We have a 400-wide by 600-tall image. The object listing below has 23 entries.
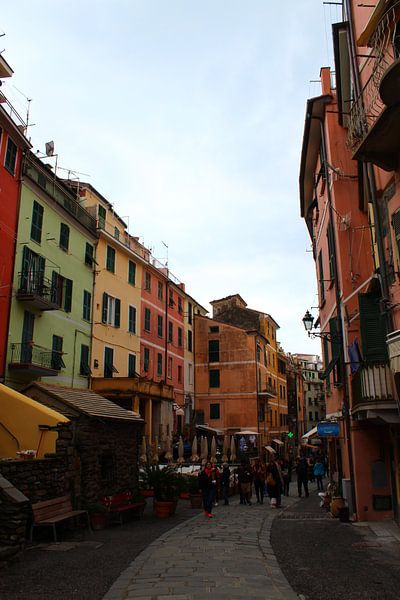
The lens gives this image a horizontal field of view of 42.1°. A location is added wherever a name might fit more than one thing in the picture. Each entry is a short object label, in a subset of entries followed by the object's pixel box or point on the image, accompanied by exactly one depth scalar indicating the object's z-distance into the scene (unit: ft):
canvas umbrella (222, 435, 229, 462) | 86.49
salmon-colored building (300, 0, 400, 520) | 32.53
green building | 68.49
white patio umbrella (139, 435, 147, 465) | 75.51
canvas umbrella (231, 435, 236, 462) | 91.41
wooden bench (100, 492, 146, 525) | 45.75
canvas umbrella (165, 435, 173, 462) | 81.89
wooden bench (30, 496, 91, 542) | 36.45
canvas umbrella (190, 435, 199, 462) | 87.04
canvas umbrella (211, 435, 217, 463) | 86.10
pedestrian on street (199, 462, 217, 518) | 50.83
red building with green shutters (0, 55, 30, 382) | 64.75
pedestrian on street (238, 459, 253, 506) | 65.05
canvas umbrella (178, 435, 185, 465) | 83.35
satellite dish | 90.84
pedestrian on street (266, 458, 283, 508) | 59.25
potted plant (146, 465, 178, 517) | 50.57
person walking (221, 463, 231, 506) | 64.90
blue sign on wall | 54.34
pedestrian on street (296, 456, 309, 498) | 74.84
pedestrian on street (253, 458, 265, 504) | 66.64
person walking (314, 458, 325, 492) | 83.87
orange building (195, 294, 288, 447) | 150.82
